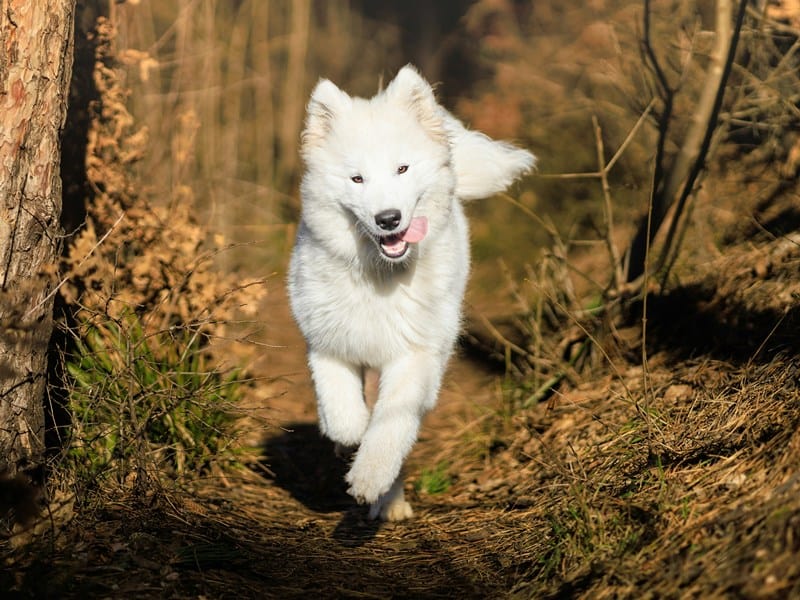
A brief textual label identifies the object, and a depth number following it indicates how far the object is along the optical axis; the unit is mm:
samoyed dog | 7672
